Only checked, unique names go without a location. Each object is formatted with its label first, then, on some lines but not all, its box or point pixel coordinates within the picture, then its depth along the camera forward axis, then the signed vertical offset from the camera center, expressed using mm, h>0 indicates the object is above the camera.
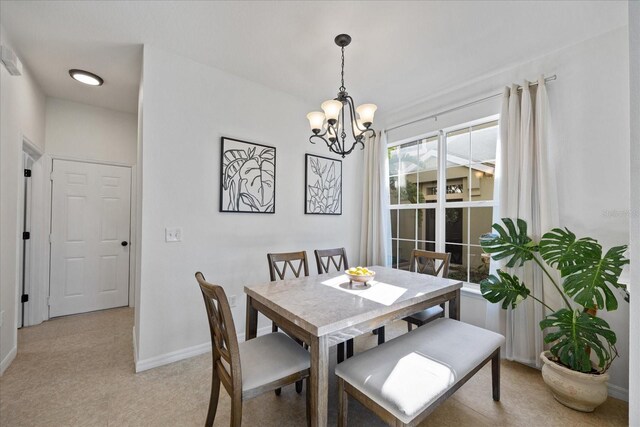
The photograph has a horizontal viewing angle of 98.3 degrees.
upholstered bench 1253 -787
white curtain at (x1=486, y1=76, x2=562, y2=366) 2297 +241
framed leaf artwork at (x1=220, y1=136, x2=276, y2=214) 2719 +418
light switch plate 2414 -155
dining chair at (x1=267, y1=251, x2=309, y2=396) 2352 -368
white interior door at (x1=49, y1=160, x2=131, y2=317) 3383 -268
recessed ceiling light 2723 +1407
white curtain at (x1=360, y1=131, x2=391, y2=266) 3641 +167
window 2906 +286
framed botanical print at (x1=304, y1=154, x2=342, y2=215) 3344 +408
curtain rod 2378 +1203
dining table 1358 -514
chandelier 1988 +763
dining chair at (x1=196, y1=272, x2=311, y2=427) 1330 -796
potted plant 1724 -700
